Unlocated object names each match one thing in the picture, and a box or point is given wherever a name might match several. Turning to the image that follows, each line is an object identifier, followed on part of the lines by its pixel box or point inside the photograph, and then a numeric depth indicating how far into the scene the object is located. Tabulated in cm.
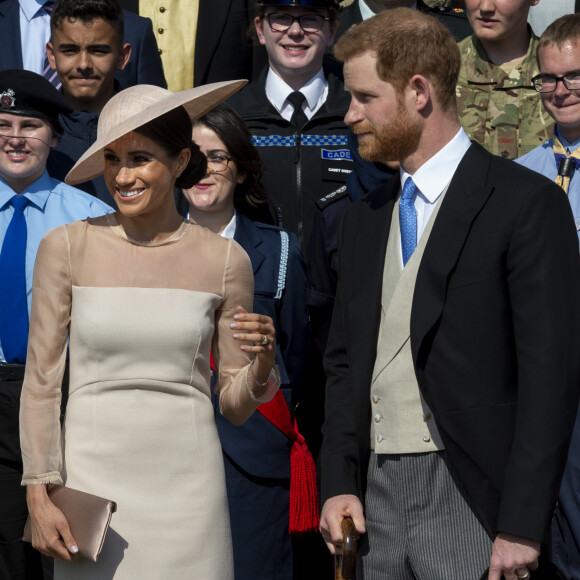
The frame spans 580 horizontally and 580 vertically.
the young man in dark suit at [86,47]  1109
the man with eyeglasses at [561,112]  902
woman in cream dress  620
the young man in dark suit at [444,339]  586
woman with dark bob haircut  915
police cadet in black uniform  1060
